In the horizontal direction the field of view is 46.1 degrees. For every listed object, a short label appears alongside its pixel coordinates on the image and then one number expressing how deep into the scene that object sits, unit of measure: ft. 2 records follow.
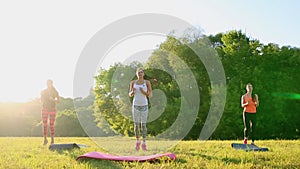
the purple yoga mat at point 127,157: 21.49
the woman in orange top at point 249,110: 33.71
